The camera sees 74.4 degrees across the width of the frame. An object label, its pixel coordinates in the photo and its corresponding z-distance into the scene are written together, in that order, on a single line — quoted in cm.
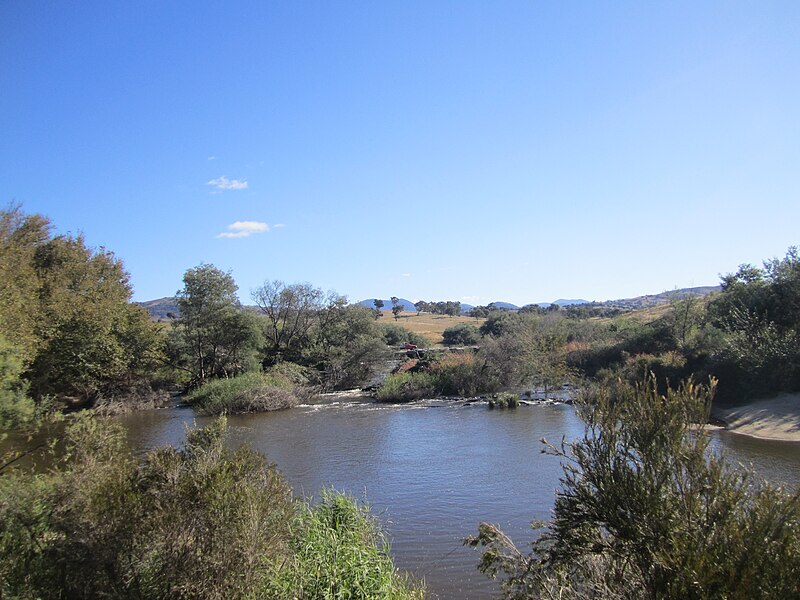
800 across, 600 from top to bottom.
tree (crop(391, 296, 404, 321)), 11100
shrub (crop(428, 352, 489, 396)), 3406
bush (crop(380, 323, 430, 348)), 5703
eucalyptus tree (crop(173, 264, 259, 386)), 3684
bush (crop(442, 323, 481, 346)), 6025
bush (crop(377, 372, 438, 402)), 3384
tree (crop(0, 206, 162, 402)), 2400
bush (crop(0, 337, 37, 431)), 1227
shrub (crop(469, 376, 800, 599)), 500
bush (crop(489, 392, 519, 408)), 2950
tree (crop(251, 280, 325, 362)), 4262
